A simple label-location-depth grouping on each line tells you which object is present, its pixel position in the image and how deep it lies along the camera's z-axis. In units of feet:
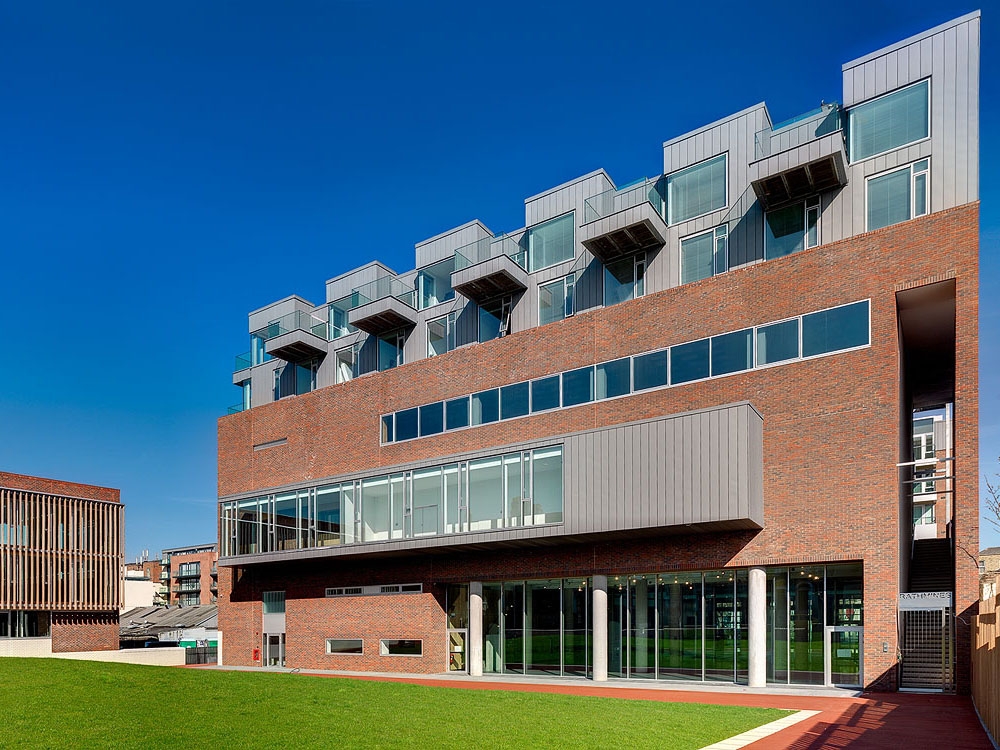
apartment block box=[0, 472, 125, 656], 142.41
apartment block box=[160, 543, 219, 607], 328.90
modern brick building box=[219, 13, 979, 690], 72.43
